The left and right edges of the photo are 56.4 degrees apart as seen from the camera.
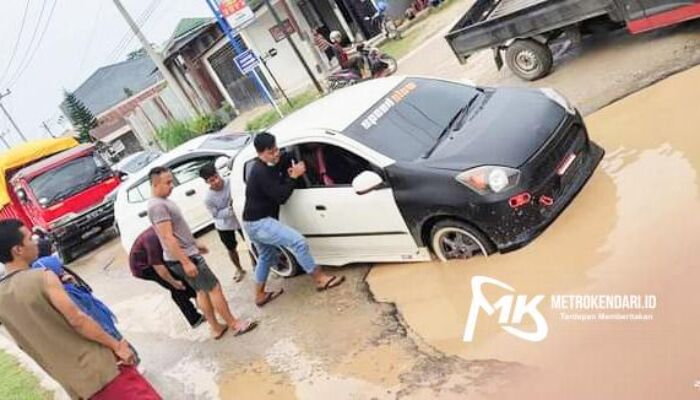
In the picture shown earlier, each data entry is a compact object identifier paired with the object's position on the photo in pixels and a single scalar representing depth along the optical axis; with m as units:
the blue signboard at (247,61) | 15.88
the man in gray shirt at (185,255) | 5.82
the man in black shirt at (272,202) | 6.01
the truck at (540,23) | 7.66
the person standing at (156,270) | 6.42
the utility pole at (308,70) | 18.56
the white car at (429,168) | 5.17
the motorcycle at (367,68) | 14.38
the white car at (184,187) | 10.56
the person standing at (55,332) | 3.81
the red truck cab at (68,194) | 14.75
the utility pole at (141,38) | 23.02
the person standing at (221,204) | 7.14
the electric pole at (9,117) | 58.47
